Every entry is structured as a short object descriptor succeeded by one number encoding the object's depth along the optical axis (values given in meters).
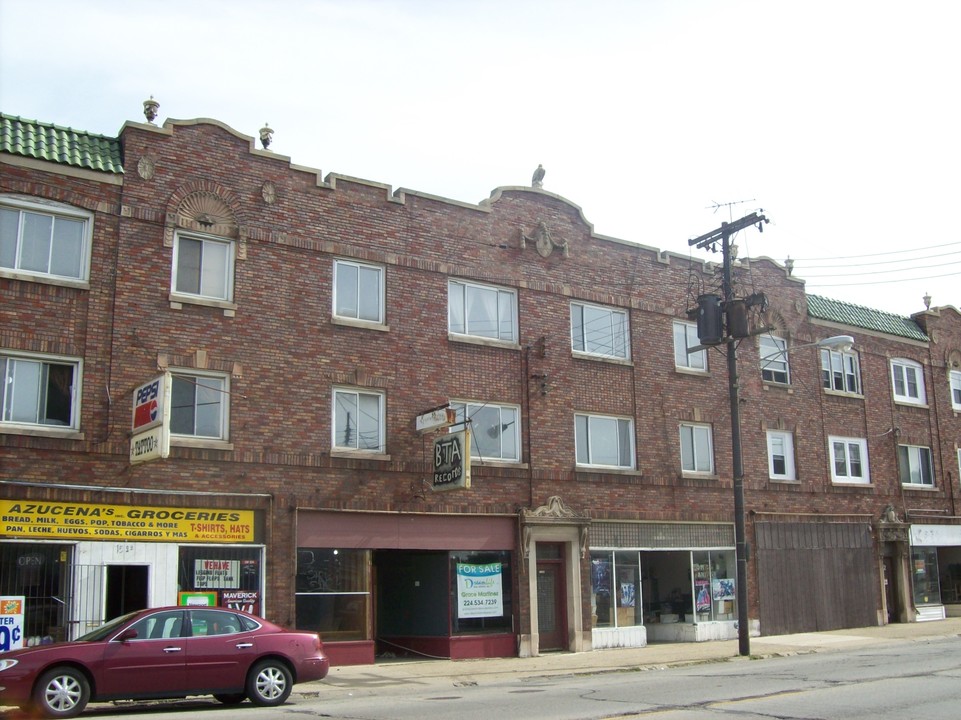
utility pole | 22.08
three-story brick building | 17.91
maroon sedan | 12.76
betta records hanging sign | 19.95
